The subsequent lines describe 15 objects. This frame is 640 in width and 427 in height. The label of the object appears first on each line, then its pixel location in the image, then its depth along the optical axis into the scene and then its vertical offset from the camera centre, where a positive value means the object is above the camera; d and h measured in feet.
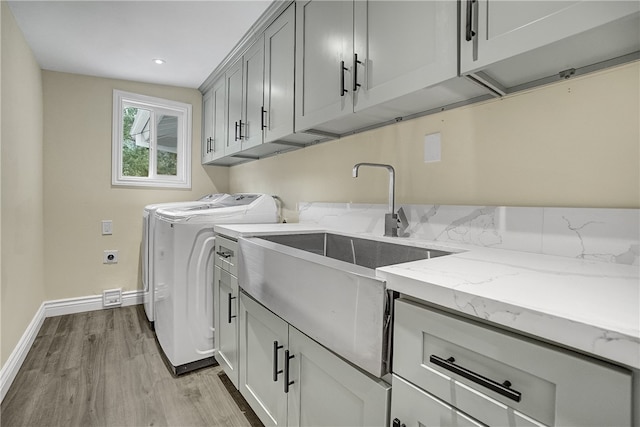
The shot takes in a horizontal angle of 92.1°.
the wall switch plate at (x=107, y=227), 10.13 -0.75
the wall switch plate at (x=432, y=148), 4.43 +0.89
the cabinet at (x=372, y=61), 3.29 +1.88
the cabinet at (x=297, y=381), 2.65 -1.85
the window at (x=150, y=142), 10.29 +2.25
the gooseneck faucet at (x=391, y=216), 4.51 -0.11
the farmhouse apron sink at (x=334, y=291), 2.45 -0.85
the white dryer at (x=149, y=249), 8.02 -1.25
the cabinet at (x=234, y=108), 8.04 +2.66
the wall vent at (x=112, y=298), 10.09 -3.08
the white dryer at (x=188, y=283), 6.01 -1.57
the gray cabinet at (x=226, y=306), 5.19 -1.83
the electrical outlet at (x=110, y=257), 10.16 -1.75
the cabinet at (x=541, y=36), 2.30 +1.43
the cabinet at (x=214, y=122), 9.36 +2.76
